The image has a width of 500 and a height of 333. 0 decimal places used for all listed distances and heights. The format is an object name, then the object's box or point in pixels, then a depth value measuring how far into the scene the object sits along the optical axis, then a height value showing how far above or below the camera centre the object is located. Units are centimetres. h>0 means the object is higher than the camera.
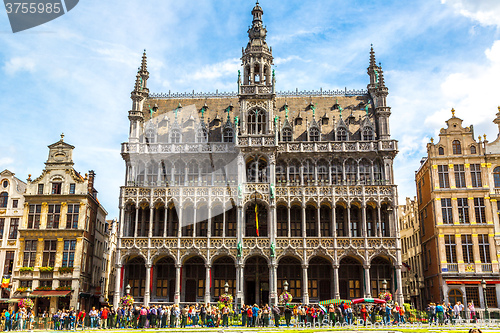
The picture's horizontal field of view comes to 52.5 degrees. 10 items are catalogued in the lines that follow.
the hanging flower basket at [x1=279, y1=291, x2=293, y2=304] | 4376 -21
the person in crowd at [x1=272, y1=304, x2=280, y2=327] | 3628 -157
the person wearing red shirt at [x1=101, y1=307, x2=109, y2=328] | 3644 -159
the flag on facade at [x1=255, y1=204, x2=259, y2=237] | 5100 +731
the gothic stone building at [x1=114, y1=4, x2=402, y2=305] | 5012 +903
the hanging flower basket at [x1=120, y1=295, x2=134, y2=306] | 4512 -49
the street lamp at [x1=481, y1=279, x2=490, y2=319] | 3965 -57
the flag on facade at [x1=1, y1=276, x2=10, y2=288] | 5150 +122
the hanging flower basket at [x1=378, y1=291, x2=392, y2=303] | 4419 -20
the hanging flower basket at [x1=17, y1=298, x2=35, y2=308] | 4788 -79
